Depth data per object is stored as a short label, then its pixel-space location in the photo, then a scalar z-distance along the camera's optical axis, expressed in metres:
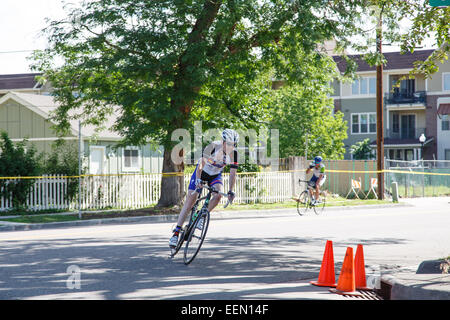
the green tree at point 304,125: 41.72
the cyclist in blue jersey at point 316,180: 21.65
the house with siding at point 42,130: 31.94
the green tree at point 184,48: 19.56
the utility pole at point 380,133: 29.33
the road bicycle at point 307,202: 21.92
